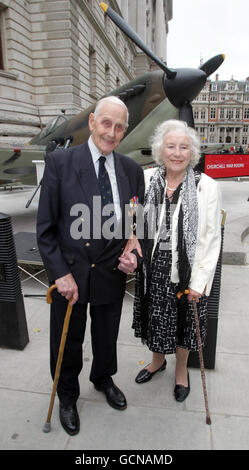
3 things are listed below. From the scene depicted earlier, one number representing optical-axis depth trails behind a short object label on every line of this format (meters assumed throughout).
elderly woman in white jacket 1.71
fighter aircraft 6.46
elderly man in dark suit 1.55
